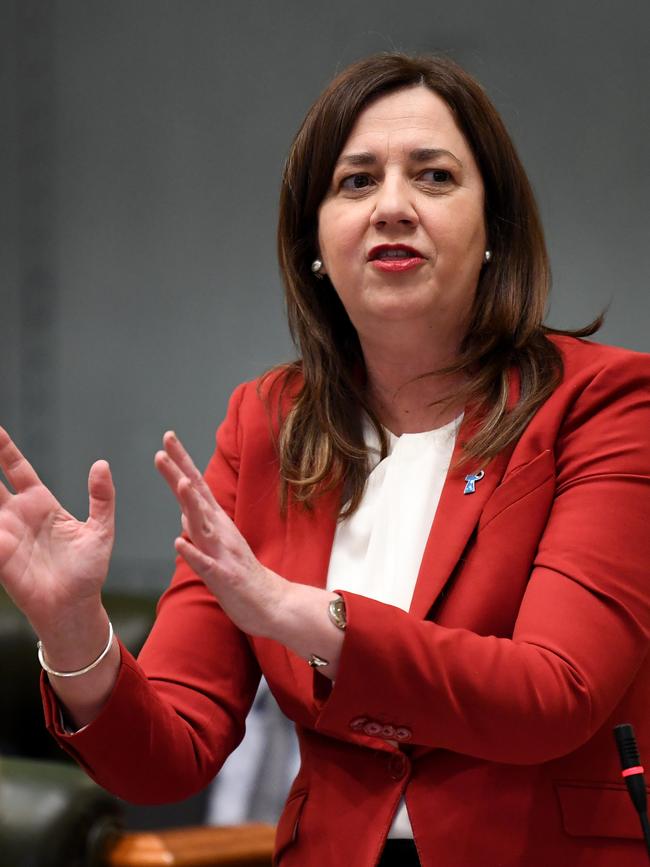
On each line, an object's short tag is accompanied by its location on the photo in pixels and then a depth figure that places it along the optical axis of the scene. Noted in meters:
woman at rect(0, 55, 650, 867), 4.28
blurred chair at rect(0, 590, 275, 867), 5.08
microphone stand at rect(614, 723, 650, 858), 4.19
